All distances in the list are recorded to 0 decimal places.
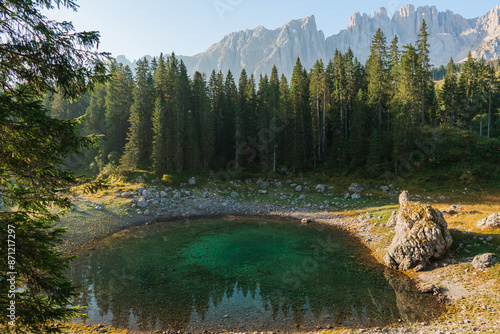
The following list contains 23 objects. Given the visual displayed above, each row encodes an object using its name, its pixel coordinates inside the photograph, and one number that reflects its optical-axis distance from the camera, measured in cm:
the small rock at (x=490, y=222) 1901
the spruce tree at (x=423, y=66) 4088
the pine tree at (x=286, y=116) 4984
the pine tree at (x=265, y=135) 4974
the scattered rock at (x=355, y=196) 3522
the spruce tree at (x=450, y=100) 5897
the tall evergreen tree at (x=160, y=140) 4338
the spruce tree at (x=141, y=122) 4378
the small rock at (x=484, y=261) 1521
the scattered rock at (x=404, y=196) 2669
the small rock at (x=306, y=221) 3068
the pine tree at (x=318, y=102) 5112
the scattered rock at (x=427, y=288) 1477
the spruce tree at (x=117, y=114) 5094
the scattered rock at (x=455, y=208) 2467
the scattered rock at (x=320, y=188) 3914
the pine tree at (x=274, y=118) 4897
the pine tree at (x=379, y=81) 4272
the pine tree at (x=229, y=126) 5612
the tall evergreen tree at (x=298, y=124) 4888
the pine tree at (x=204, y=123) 4953
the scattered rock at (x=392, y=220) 2448
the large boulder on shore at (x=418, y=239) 1731
